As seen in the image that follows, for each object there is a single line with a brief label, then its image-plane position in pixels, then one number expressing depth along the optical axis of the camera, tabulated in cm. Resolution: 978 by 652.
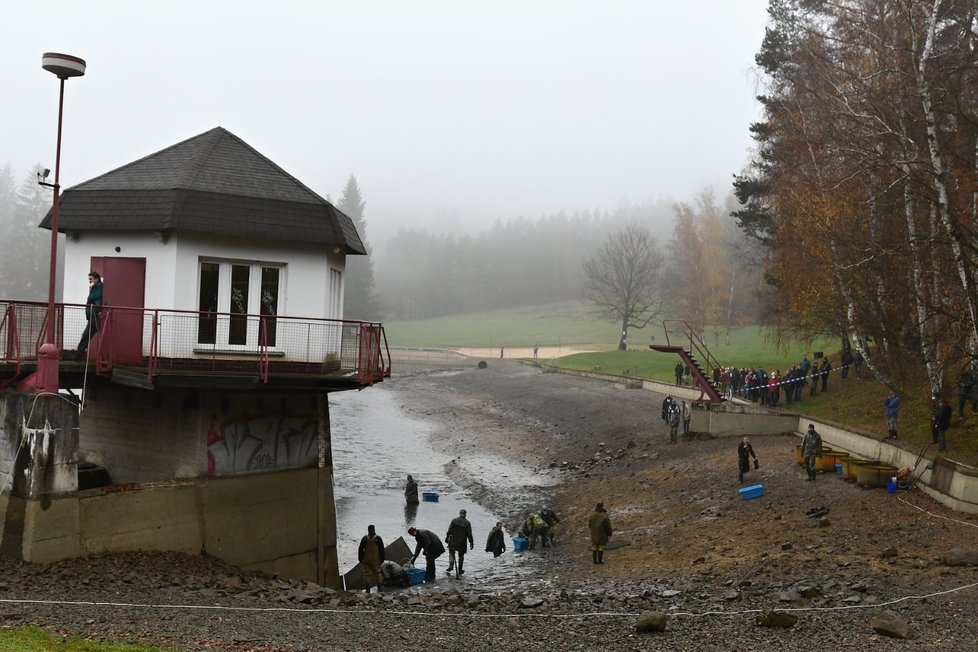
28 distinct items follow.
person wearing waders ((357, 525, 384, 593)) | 1981
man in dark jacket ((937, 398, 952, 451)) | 2352
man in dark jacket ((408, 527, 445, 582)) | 2102
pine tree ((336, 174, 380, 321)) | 13162
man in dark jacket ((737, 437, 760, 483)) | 2631
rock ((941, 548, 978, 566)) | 1541
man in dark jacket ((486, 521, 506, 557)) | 2317
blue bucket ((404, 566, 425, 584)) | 2088
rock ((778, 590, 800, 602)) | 1414
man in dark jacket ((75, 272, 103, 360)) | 1675
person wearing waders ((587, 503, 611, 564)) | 2078
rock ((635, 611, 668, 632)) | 1287
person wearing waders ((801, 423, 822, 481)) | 2438
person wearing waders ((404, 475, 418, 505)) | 3027
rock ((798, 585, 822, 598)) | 1428
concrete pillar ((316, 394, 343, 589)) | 2038
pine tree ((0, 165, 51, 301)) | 11550
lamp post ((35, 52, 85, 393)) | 1480
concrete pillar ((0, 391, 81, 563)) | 1488
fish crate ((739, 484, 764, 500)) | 2428
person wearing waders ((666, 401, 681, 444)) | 3525
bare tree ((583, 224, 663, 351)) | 9112
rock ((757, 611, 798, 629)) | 1262
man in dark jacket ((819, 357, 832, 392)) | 3934
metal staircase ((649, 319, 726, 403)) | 3562
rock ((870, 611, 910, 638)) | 1197
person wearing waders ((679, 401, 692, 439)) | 3528
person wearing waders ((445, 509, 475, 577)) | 2166
